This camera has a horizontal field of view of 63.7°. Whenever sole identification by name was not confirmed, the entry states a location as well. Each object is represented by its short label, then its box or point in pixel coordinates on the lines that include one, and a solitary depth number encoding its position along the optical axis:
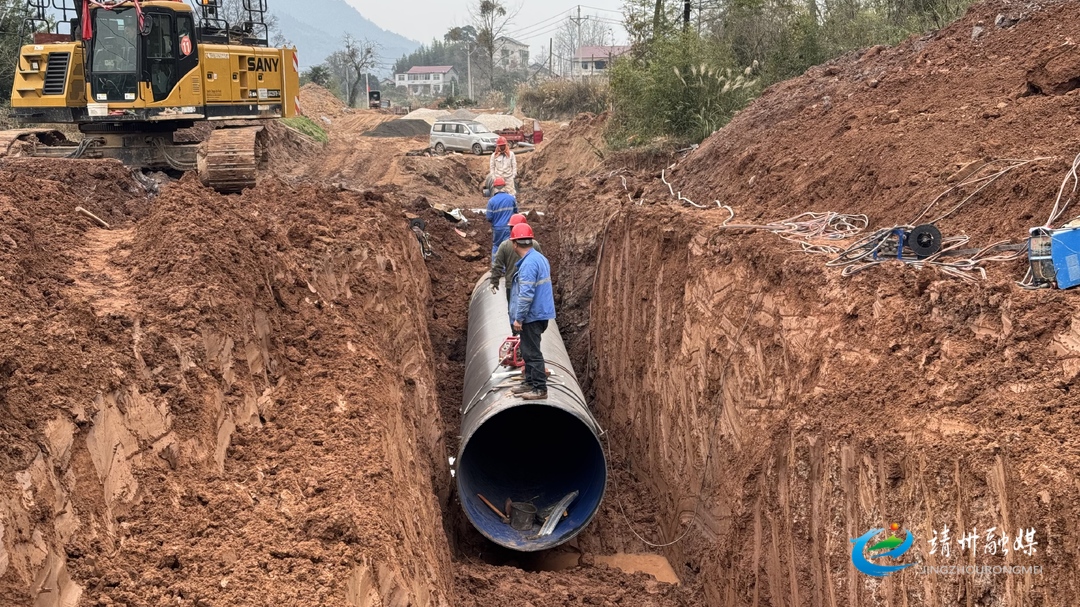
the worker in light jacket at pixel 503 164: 15.48
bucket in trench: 8.66
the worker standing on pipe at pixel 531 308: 7.95
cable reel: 6.53
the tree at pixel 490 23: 65.94
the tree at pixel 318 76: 55.97
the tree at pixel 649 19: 20.81
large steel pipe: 8.33
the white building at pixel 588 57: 81.00
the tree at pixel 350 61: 62.31
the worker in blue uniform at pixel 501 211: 12.17
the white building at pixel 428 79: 118.38
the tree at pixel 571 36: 125.12
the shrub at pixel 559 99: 41.88
